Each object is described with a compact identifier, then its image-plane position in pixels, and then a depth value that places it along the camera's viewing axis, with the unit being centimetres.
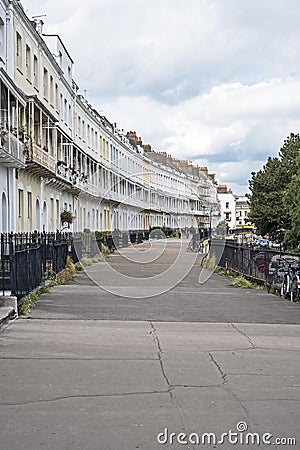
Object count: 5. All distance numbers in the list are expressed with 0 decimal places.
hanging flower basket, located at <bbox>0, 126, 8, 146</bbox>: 2061
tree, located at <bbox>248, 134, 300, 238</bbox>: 4688
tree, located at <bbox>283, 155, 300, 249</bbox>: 2379
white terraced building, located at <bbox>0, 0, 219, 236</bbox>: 2442
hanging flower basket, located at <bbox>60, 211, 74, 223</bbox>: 3741
